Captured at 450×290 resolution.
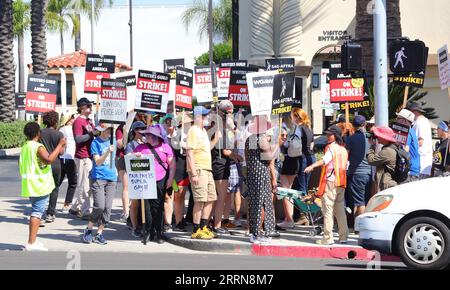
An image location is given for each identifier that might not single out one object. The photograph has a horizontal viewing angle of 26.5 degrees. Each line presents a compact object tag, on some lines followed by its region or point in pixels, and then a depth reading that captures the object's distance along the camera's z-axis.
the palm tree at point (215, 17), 66.69
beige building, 34.91
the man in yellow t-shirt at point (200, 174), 14.04
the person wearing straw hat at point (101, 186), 14.09
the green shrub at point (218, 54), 66.31
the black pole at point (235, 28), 31.59
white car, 11.26
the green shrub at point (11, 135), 38.25
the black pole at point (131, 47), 61.03
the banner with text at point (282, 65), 16.66
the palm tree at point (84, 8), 69.88
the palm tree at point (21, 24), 65.14
